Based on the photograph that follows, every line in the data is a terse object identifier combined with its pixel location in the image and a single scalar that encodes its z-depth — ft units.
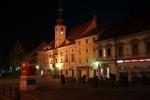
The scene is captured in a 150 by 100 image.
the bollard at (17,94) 38.98
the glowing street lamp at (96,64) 110.59
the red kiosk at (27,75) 68.15
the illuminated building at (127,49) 87.28
